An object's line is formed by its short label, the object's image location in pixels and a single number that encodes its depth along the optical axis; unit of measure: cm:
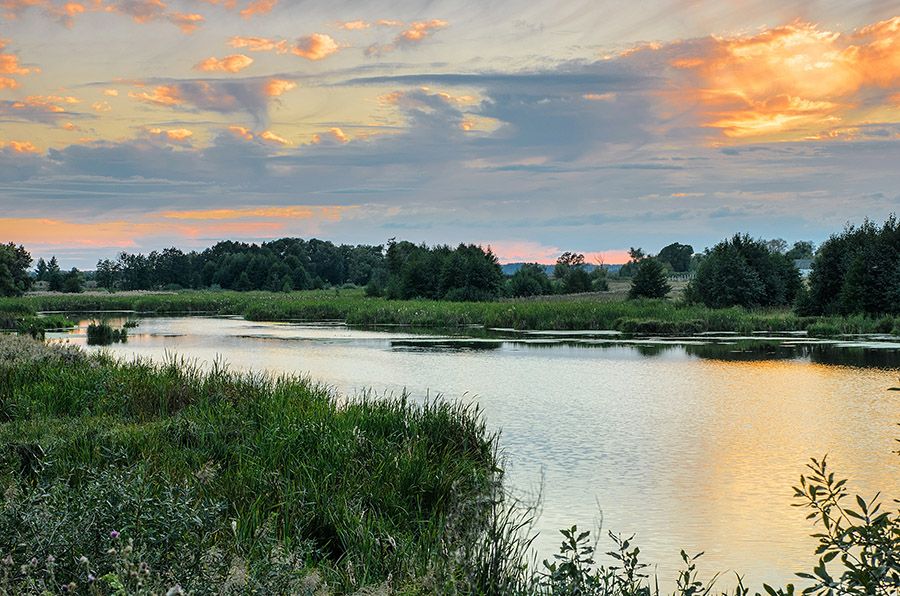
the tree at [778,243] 13982
